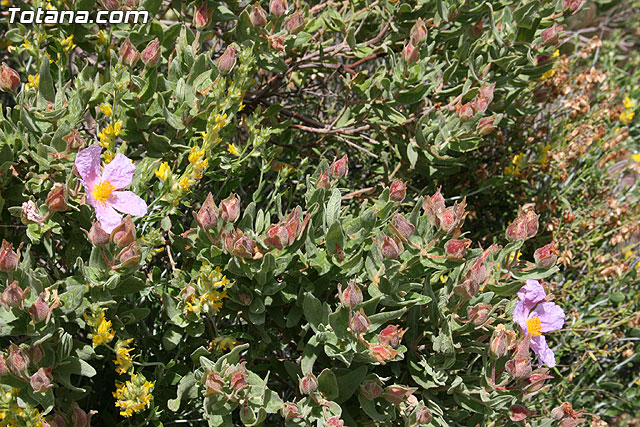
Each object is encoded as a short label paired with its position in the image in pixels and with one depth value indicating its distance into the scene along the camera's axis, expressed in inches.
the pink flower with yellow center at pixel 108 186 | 33.3
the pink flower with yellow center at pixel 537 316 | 35.4
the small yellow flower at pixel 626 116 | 46.2
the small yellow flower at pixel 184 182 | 34.1
